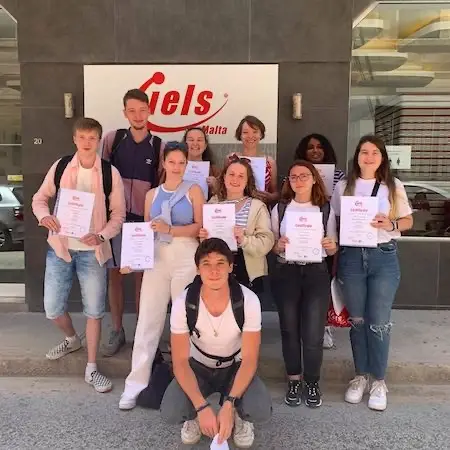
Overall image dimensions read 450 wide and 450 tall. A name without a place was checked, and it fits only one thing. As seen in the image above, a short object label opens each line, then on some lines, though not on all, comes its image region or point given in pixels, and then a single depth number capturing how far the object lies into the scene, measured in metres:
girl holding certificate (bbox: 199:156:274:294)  3.67
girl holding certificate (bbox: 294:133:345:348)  4.41
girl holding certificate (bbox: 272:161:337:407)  3.67
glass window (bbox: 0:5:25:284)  5.90
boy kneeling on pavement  3.10
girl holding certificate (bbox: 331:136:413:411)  3.69
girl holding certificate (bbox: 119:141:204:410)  3.68
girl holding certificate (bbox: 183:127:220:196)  4.23
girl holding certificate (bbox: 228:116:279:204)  4.23
